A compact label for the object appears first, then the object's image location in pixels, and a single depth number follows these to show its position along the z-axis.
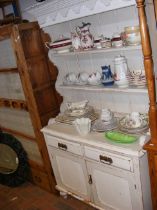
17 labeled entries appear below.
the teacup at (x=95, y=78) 1.76
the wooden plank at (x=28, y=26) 1.79
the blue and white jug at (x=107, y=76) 1.67
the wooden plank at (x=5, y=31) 1.79
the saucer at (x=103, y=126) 1.67
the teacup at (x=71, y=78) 1.91
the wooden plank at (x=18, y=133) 2.16
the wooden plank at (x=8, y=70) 1.95
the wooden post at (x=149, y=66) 1.16
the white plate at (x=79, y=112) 1.89
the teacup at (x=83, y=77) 1.83
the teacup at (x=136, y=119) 1.57
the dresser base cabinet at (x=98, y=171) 1.47
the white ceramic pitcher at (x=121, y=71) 1.58
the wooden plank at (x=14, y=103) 2.03
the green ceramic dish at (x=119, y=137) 1.49
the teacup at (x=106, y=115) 1.72
